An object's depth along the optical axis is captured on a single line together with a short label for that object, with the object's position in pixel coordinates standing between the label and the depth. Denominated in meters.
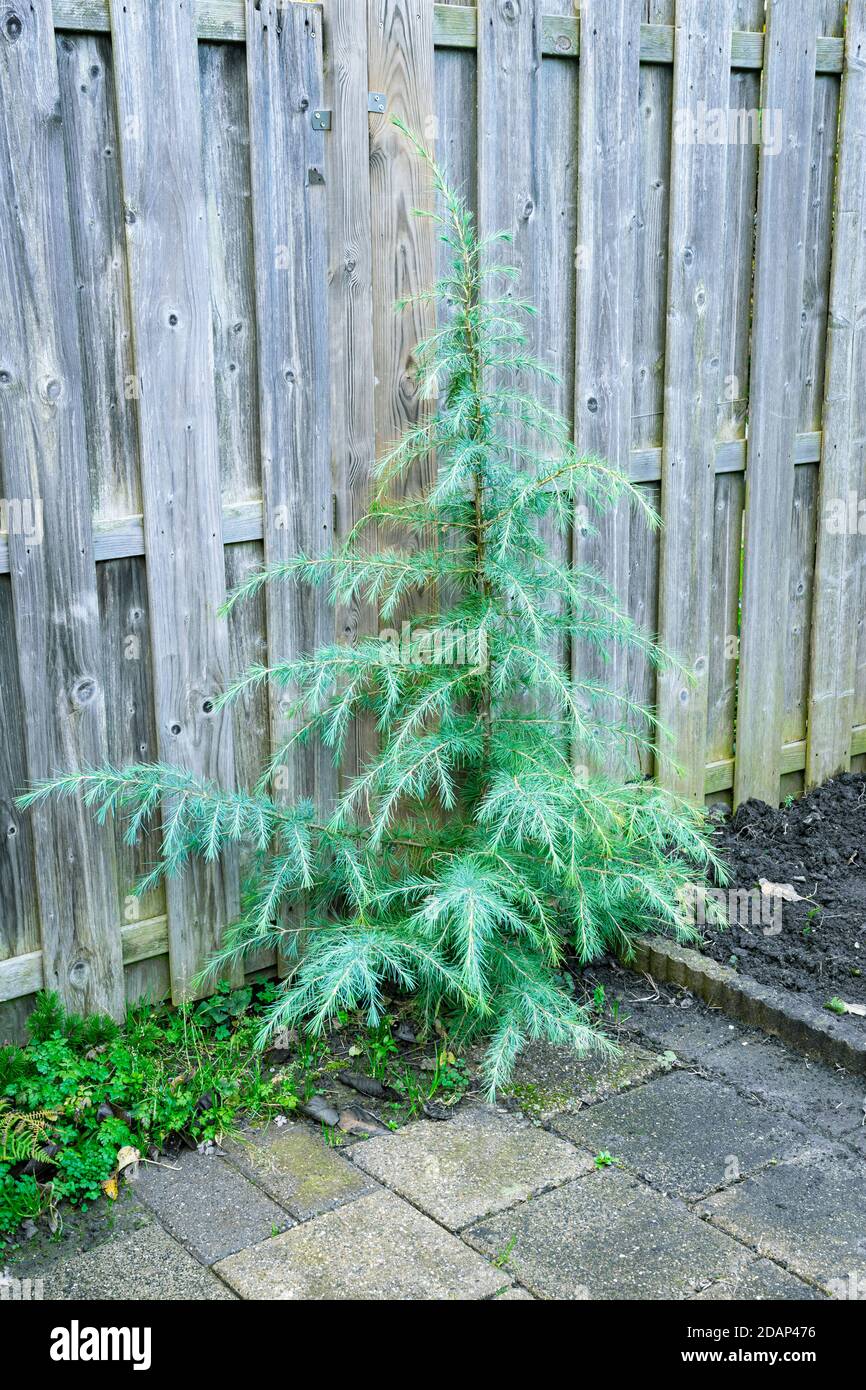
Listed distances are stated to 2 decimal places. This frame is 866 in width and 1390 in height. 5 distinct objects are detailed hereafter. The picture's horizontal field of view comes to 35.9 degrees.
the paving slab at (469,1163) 2.99
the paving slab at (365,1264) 2.68
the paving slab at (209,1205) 2.87
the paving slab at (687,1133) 3.11
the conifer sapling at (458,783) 3.44
